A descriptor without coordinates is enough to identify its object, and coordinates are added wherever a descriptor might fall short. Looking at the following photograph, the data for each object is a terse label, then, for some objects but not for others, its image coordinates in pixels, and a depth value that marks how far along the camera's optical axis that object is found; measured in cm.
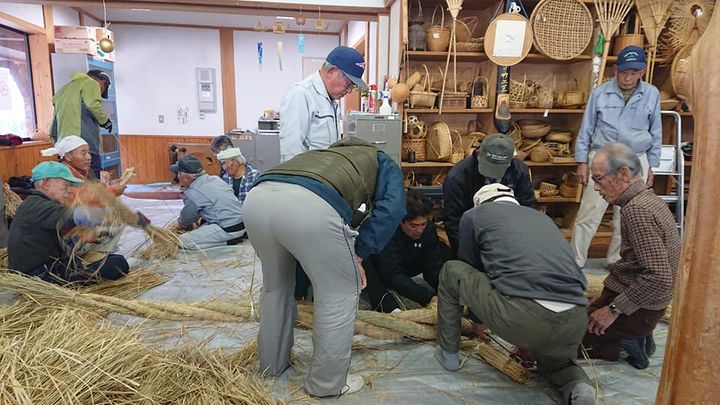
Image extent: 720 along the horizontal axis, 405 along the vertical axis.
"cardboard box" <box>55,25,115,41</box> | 619
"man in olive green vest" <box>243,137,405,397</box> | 165
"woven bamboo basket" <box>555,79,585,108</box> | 403
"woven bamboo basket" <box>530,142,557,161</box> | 403
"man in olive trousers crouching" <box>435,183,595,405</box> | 168
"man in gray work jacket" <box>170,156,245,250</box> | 396
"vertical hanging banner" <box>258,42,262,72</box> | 757
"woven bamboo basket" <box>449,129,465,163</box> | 406
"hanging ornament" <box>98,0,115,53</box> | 607
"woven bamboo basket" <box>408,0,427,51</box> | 390
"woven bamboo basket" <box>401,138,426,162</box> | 407
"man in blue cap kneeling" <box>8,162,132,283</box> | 260
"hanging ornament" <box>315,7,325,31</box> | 467
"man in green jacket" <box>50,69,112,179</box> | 406
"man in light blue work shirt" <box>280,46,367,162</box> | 242
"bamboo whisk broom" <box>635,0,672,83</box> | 373
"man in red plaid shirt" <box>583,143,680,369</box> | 182
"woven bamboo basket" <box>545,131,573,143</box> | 414
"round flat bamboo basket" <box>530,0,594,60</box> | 379
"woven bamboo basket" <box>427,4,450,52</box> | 386
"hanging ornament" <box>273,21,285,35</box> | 498
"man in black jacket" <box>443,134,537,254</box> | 276
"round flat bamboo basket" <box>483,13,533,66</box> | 367
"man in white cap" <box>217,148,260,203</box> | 430
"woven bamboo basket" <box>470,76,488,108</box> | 403
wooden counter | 447
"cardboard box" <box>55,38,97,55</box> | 618
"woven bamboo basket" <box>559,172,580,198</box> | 410
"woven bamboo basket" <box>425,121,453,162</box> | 397
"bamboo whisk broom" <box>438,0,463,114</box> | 369
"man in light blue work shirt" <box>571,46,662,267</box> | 331
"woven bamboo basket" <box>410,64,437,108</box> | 393
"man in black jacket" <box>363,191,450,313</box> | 258
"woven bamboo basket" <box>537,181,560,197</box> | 413
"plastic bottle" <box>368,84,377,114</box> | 457
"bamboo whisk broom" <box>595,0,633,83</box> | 375
